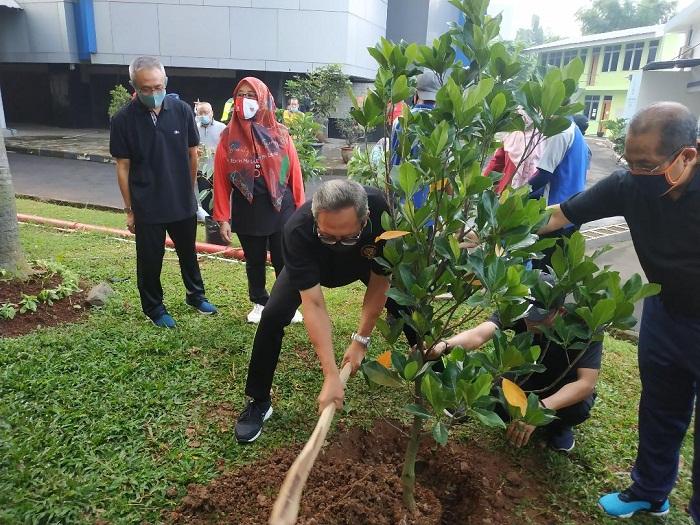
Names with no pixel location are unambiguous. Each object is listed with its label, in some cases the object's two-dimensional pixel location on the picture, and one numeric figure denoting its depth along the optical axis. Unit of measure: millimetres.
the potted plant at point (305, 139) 5836
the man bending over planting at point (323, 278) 2025
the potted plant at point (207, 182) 6070
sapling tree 1635
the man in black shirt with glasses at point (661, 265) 1813
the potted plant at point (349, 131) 15125
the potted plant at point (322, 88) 15094
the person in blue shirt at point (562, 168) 3234
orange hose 5522
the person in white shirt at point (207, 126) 6340
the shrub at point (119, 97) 13344
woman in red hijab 3527
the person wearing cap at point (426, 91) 3613
